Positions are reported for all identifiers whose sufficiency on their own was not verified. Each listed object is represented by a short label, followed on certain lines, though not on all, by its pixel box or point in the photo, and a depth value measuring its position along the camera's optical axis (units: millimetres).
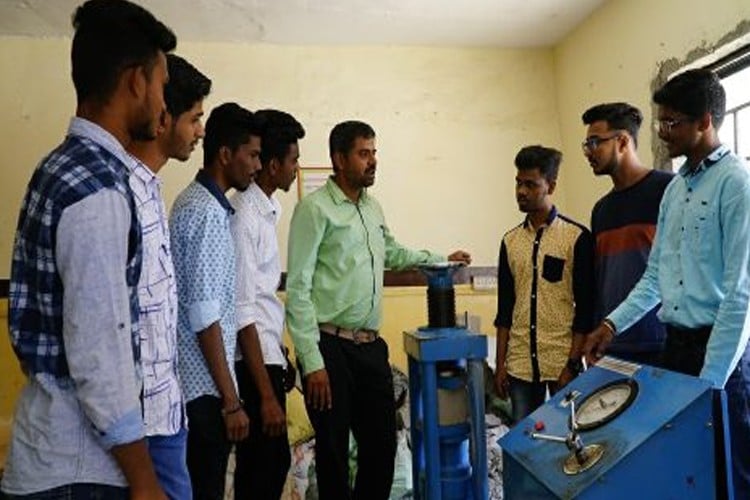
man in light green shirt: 2094
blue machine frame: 1824
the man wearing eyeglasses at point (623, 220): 2064
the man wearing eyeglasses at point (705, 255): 1476
